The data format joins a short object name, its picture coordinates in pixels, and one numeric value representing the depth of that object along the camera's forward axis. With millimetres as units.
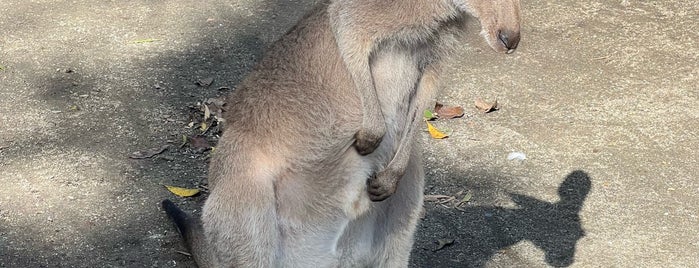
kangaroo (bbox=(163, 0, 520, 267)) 3486
